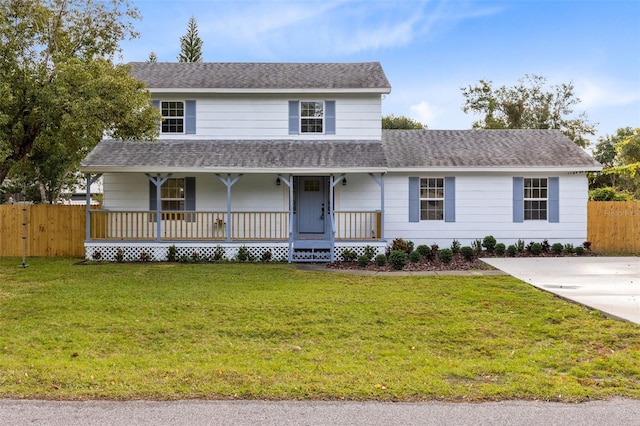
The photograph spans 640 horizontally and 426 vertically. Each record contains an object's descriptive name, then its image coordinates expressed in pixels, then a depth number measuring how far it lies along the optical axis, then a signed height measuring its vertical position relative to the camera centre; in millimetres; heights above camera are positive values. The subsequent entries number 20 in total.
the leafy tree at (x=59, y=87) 11609 +3233
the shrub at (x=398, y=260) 12867 -1227
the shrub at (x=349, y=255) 14242 -1208
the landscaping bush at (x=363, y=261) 13391 -1304
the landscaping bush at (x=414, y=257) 13748 -1227
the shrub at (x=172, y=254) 14430 -1173
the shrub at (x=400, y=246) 14750 -974
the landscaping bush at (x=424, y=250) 14312 -1070
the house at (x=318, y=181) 15477 +1135
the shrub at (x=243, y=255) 14367 -1205
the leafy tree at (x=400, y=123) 42688 +8368
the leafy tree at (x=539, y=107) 32781 +7442
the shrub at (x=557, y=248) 15586 -1111
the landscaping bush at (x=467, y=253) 14234 -1156
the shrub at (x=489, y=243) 15518 -937
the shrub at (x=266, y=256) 14362 -1248
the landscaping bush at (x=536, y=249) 15547 -1139
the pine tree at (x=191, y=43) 39375 +14455
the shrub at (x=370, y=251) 14164 -1097
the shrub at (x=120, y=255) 14508 -1207
